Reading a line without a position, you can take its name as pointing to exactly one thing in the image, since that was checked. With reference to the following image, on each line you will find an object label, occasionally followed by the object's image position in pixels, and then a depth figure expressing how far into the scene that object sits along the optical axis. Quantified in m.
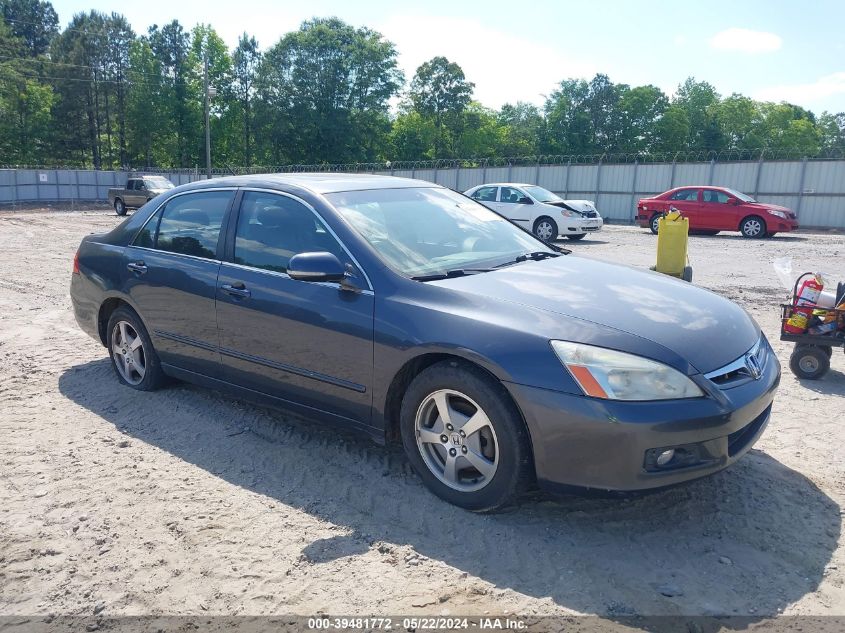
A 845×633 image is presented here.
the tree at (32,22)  82.25
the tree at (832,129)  81.85
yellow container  9.55
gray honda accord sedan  2.90
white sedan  18.20
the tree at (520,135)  72.19
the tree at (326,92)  63.84
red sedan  19.33
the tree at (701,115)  66.56
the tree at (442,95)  69.50
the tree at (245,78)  68.69
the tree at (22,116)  60.03
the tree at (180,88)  66.44
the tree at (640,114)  67.69
